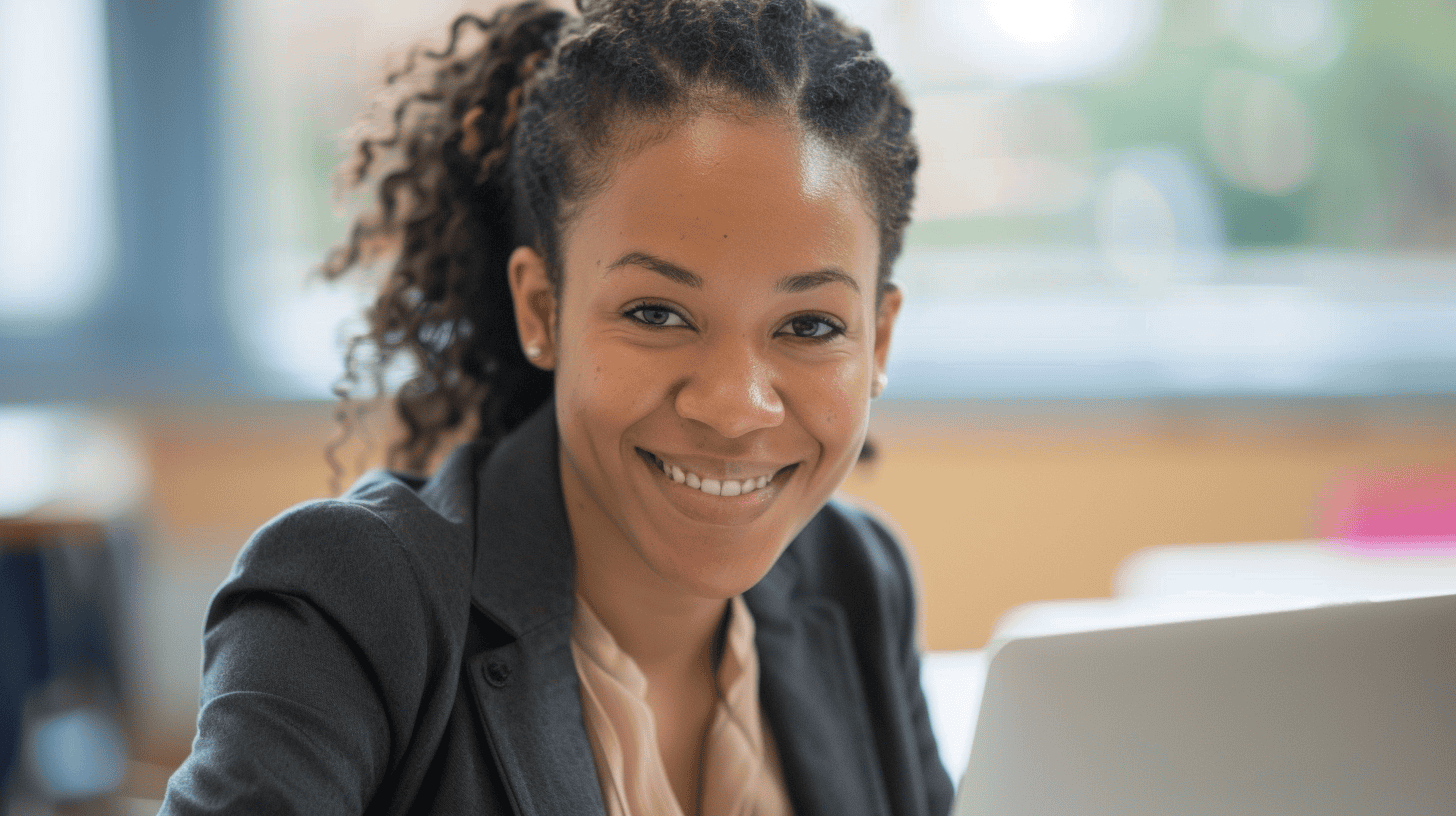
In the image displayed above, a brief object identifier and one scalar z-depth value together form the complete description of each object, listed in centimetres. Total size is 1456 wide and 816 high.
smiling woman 97
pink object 237
